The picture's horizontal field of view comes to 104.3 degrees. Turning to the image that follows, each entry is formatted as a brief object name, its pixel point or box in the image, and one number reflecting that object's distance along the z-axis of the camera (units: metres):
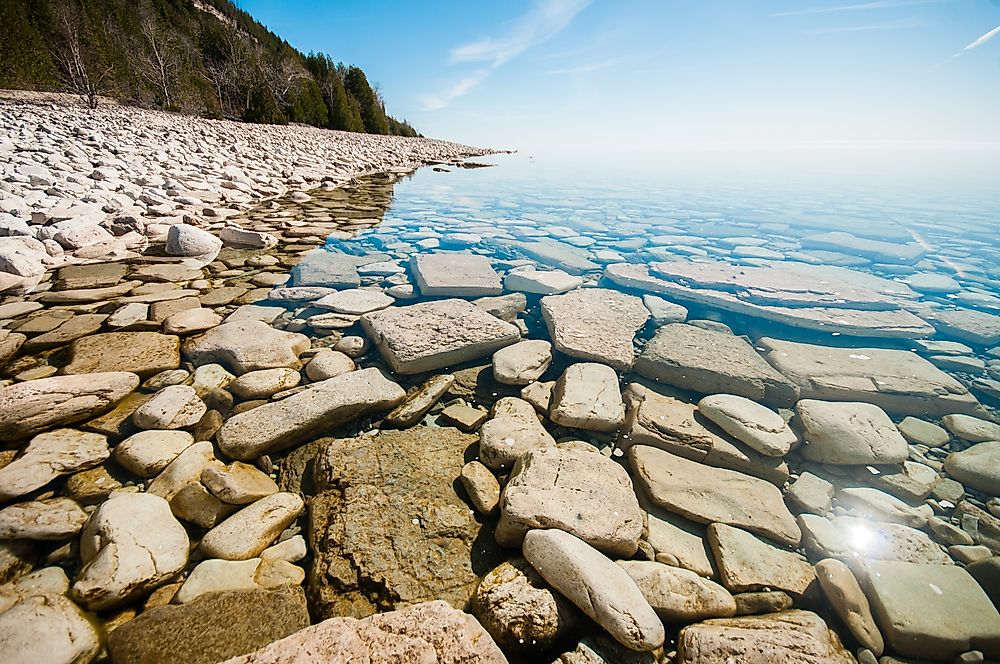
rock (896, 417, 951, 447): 2.33
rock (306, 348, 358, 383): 2.38
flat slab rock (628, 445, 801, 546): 1.69
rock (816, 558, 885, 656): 1.32
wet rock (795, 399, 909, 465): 2.07
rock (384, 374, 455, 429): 2.15
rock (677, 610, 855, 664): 1.14
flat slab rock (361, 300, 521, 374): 2.53
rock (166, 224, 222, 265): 4.13
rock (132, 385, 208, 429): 1.84
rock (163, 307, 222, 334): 2.68
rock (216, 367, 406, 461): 1.80
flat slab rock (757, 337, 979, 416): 2.56
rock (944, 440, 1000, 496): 1.98
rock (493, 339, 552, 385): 2.48
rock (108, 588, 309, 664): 1.08
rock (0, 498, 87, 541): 1.33
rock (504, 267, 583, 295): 3.97
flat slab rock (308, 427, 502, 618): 1.31
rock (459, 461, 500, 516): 1.62
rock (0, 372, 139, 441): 1.70
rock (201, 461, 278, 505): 1.55
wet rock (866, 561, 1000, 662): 1.29
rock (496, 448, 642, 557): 1.42
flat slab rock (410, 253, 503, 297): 3.71
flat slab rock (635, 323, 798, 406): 2.53
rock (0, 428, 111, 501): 1.48
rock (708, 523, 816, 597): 1.46
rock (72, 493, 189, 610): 1.19
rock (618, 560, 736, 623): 1.31
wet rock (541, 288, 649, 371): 2.72
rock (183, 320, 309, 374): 2.38
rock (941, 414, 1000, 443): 2.34
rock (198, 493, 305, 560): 1.38
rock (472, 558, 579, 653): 1.14
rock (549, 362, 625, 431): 2.12
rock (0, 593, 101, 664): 1.01
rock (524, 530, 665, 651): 1.09
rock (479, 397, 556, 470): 1.84
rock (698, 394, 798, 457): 2.02
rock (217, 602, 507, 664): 0.93
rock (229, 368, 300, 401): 2.17
